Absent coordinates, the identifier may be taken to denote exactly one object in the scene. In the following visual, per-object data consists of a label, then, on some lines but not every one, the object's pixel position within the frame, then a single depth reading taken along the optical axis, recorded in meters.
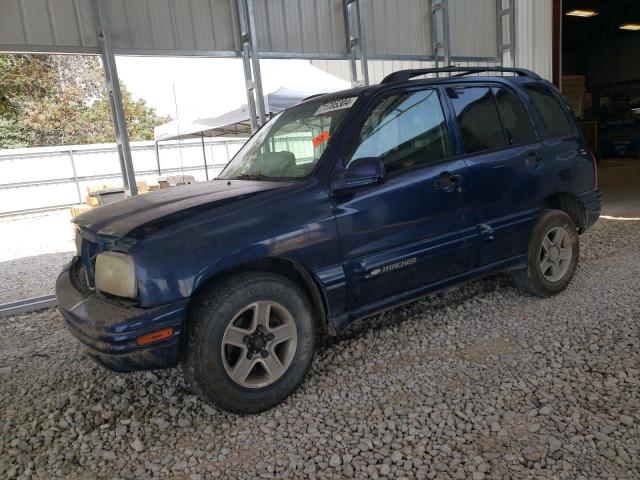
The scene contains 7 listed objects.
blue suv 2.42
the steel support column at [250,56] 5.92
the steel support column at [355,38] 6.76
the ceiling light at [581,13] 18.41
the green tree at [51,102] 21.03
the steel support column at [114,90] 5.05
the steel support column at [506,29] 8.37
